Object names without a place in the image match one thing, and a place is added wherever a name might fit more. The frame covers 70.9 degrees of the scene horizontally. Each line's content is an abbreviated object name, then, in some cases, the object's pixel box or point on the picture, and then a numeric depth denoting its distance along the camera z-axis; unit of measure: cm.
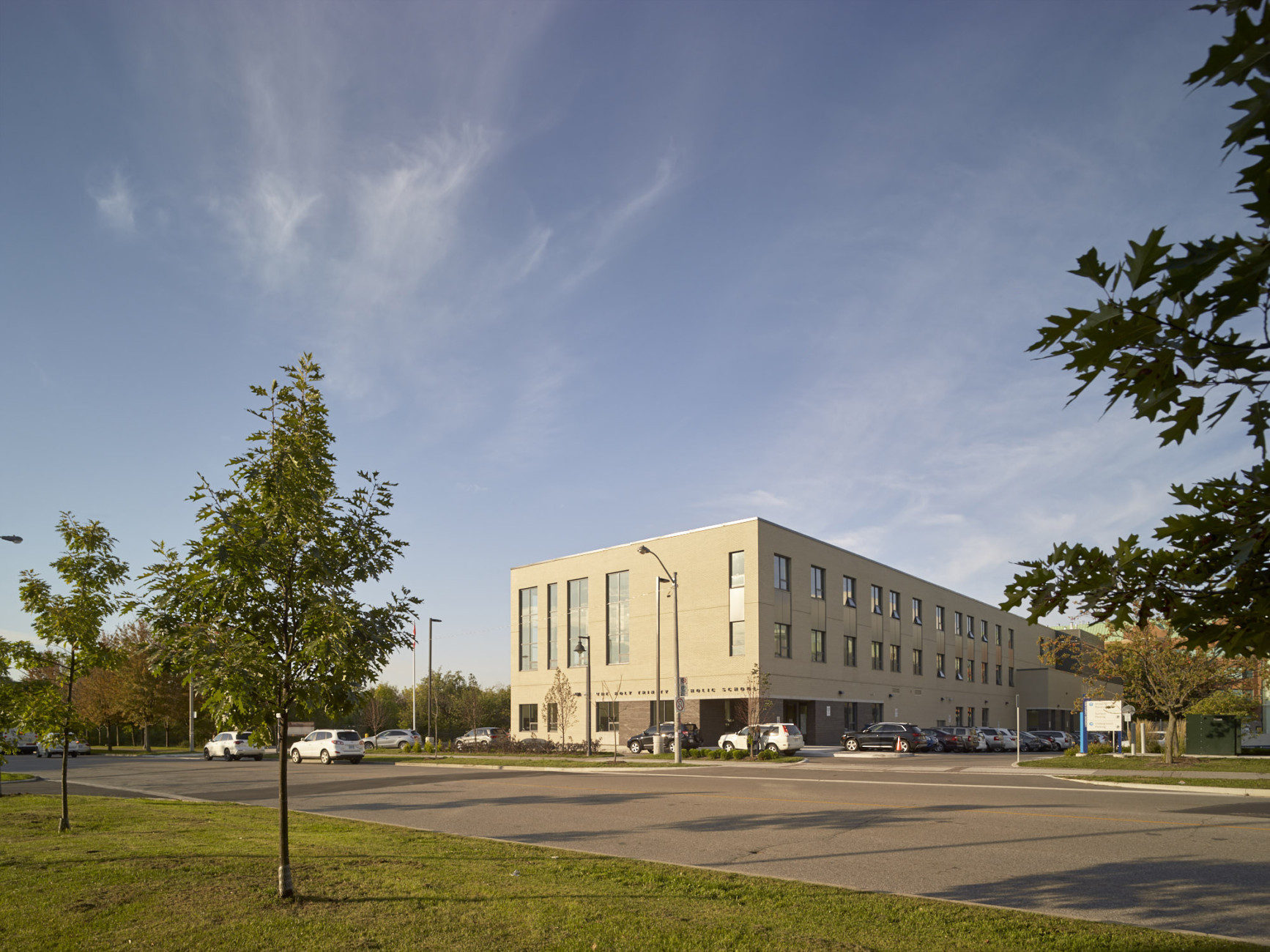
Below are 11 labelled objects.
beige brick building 5228
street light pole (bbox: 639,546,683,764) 3562
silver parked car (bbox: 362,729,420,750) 6481
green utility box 3934
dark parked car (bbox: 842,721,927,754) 4628
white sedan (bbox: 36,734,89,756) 5712
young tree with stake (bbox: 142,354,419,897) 893
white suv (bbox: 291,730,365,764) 4206
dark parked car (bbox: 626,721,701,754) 4631
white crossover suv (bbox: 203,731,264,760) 4575
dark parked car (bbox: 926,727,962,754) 4969
